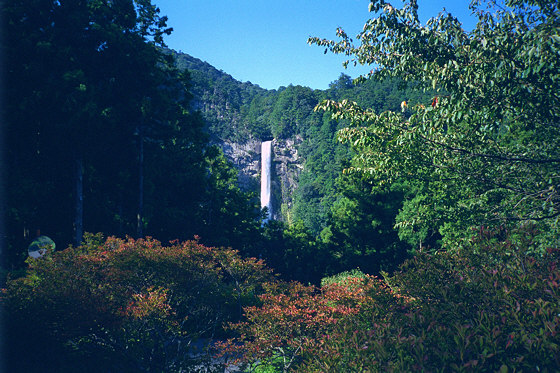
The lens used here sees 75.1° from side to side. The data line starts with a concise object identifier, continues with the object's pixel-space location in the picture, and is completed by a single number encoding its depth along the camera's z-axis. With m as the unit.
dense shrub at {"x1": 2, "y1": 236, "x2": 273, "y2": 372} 5.57
